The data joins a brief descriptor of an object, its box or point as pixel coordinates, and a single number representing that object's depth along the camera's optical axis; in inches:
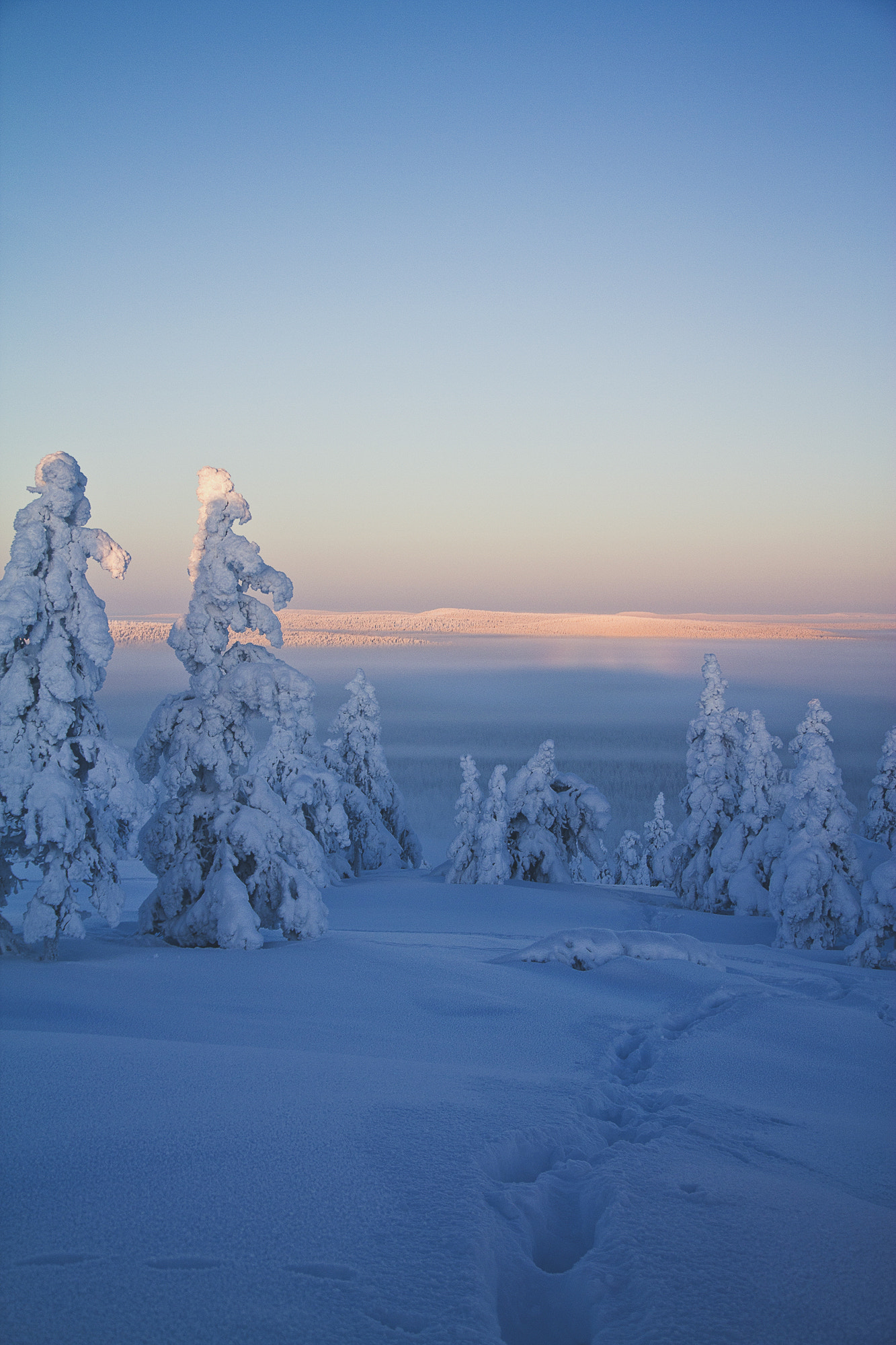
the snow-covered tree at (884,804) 1216.2
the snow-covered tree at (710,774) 1441.9
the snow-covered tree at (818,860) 989.2
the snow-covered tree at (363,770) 1688.0
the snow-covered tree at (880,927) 784.3
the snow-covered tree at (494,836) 1387.8
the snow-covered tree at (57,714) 508.1
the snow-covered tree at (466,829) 1423.5
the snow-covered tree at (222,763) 620.4
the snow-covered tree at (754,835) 1326.3
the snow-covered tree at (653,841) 2416.3
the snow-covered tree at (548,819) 1472.7
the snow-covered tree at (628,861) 2427.4
